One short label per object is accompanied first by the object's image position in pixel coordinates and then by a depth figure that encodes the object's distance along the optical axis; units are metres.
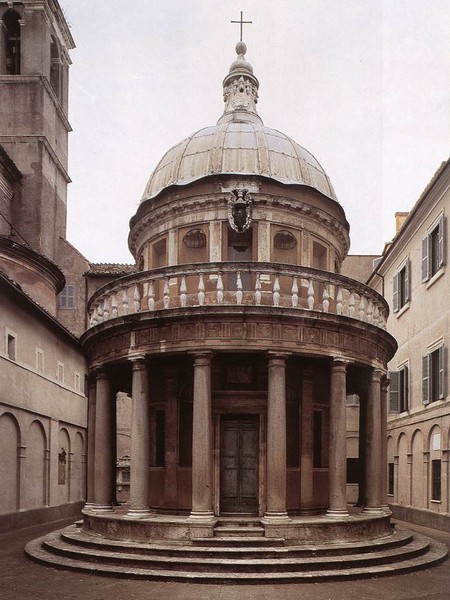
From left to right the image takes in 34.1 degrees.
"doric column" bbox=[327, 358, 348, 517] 17.77
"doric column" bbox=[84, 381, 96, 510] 20.78
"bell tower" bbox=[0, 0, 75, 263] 39.25
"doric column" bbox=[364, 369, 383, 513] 19.53
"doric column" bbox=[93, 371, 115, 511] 19.53
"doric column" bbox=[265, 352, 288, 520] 16.92
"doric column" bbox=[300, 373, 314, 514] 19.52
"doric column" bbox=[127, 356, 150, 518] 17.84
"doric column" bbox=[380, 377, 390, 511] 20.00
